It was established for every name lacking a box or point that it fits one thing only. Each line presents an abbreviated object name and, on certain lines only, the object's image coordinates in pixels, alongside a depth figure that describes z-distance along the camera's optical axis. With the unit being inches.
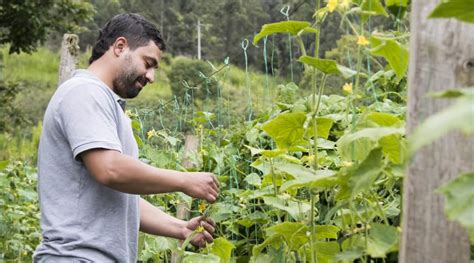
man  124.1
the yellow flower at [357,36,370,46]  99.8
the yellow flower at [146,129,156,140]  175.3
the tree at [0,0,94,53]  651.8
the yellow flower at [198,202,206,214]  153.3
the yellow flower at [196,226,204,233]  141.0
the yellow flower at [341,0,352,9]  102.1
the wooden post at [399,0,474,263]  86.3
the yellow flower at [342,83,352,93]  108.1
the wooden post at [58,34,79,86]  279.9
